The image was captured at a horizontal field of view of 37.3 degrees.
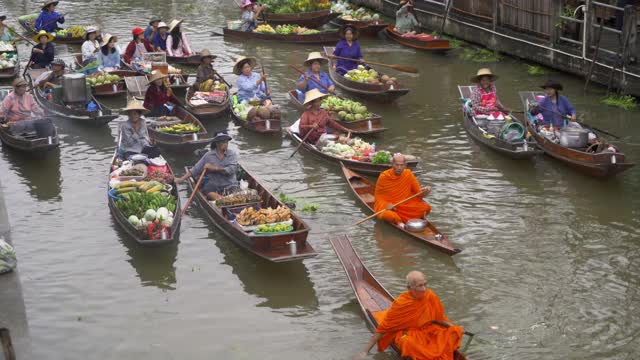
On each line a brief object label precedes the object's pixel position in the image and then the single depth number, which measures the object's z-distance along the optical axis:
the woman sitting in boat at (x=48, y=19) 24.67
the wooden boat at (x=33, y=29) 25.19
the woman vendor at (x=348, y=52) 19.81
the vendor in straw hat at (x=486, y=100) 16.61
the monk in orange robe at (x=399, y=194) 12.62
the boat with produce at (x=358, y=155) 14.82
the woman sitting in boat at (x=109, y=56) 20.33
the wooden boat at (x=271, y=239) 11.25
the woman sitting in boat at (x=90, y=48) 20.80
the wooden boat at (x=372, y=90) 18.70
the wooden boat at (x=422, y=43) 23.73
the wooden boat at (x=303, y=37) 24.97
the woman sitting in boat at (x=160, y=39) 21.88
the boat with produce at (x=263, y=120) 17.19
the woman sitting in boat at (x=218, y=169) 13.27
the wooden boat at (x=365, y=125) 16.75
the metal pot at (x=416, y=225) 12.57
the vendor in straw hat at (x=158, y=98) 17.27
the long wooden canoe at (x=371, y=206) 12.09
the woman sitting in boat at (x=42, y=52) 20.23
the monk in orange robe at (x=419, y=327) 8.71
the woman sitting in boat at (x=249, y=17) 25.69
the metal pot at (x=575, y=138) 15.01
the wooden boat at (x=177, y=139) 16.05
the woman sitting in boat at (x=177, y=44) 22.25
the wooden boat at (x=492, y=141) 15.27
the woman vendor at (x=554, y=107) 15.59
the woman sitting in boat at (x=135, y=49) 21.00
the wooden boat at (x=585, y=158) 14.25
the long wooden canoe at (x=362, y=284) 10.08
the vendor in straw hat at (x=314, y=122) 16.05
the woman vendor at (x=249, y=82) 18.11
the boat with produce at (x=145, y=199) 11.93
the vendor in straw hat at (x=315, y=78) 18.03
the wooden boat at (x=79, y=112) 17.52
